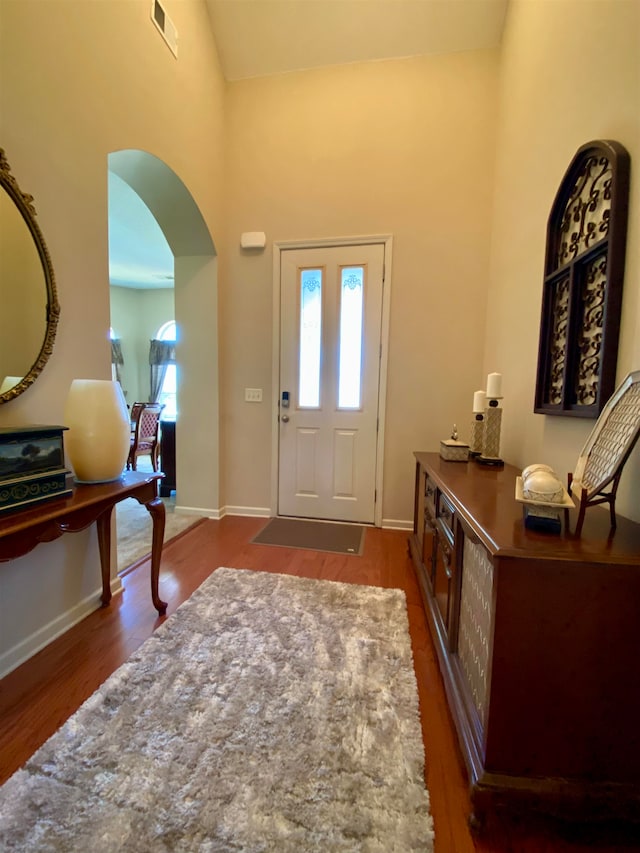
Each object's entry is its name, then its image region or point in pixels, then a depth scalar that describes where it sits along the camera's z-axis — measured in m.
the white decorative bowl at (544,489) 0.95
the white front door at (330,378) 2.96
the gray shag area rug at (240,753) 0.90
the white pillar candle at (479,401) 2.06
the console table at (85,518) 1.17
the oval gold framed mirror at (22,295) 1.37
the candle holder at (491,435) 1.97
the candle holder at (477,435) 2.08
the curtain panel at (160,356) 6.80
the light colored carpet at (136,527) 2.50
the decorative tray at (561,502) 0.94
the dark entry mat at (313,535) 2.66
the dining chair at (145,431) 4.30
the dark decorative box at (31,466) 1.22
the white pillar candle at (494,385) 1.97
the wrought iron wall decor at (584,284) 1.24
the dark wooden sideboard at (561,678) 0.86
